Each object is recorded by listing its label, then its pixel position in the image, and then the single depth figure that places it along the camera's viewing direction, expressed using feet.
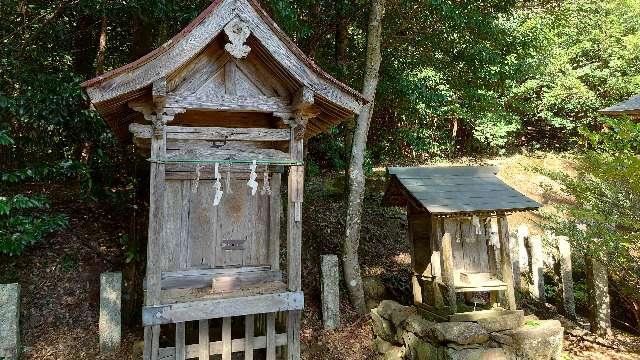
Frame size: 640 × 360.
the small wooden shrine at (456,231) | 20.62
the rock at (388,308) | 22.73
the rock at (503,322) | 19.85
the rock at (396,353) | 21.38
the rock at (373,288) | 25.94
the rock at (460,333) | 18.90
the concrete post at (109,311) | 18.92
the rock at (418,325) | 20.20
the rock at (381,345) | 22.12
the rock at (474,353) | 18.72
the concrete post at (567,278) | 25.93
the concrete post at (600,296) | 23.61
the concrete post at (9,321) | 17.47
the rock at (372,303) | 25.44
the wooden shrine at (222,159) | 14.80
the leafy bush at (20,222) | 20.10
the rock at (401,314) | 21.96
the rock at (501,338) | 19.66
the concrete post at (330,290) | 22.82
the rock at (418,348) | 19.76
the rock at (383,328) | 22.30
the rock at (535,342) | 19.62
